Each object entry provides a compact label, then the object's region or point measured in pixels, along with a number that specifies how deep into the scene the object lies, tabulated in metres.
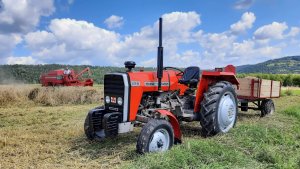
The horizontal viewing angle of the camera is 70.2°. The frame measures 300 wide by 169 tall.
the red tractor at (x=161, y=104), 3.65
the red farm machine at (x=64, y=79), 13.91
